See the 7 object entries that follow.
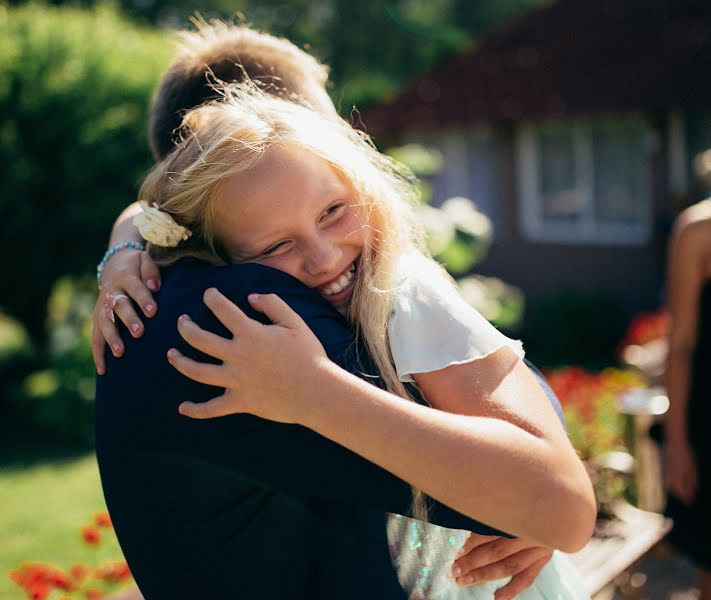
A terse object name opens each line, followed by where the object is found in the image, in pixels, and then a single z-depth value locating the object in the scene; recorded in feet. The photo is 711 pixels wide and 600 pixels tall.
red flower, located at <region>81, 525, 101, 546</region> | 11.66
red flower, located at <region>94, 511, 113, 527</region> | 11.63
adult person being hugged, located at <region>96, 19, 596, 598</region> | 4.11
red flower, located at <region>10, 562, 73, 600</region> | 10.58
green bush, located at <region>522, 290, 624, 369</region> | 38.68
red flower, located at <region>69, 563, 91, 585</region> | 11.14
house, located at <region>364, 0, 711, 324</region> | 38.75
